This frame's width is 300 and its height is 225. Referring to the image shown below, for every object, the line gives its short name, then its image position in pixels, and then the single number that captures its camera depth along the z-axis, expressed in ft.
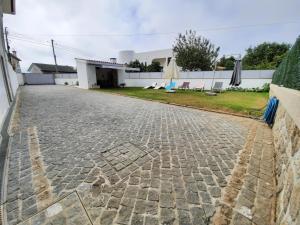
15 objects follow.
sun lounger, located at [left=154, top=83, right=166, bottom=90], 55.28
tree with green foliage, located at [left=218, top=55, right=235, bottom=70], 103.56
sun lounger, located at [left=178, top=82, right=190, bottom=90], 51.16
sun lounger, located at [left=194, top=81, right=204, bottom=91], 48.58
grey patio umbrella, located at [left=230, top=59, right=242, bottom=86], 31.32
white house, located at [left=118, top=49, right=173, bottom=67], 102.65
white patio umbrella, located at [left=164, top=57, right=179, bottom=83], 39.87
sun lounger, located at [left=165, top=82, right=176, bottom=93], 42.75
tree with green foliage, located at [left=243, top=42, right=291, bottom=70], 99.25
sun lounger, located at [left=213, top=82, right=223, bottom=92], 42.52
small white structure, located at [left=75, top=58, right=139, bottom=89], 50.96
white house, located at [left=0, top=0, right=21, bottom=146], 12.09
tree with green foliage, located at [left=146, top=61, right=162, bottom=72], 90.74
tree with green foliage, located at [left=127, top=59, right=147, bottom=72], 95.14
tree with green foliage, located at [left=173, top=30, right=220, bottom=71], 74.49
